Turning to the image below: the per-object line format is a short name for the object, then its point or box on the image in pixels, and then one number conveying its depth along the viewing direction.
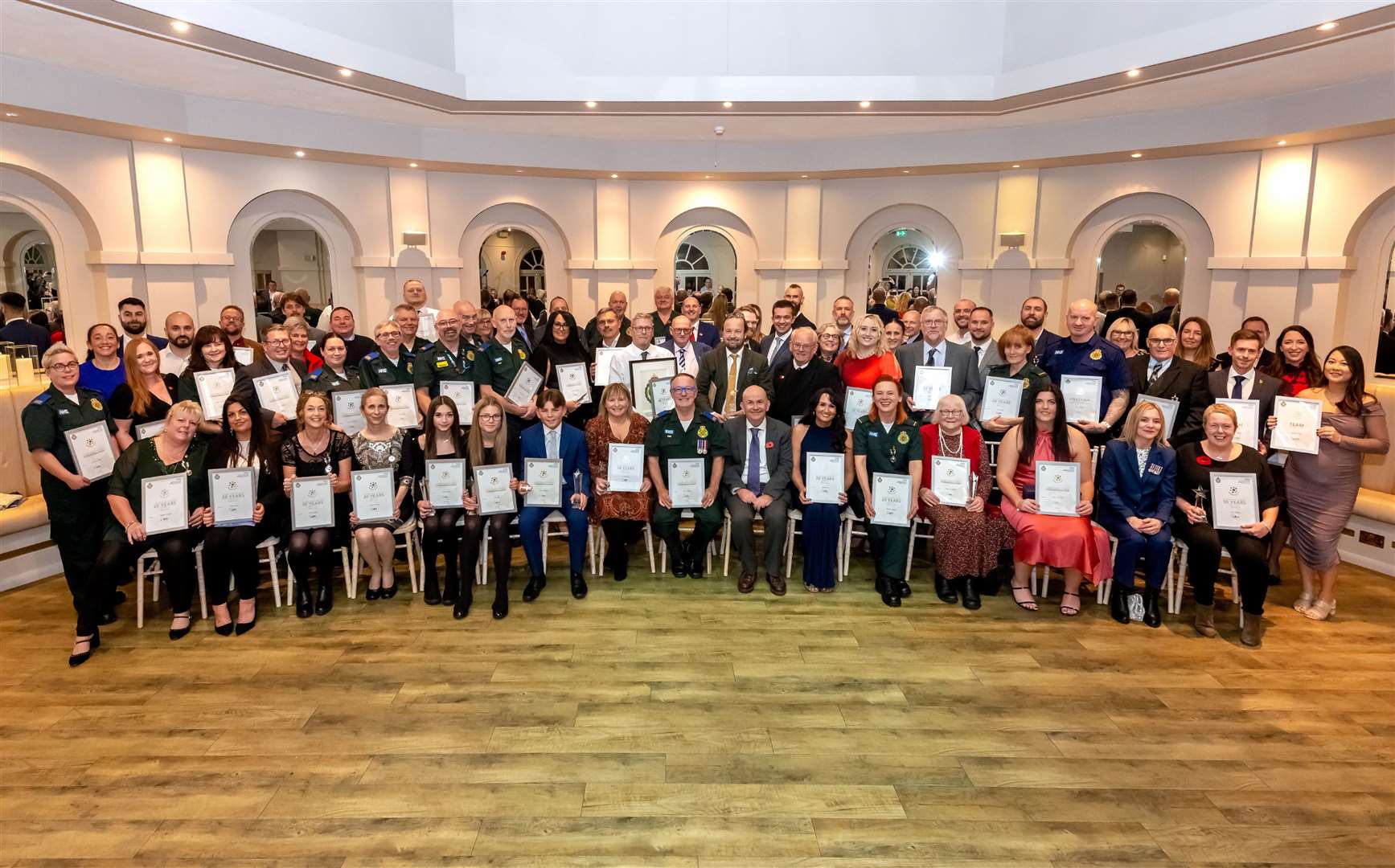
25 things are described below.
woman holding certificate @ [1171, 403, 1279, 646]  4.89
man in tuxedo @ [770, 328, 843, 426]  6.02
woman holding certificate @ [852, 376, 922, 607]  5.50
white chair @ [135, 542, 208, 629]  4.93
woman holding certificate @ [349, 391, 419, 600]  5.30
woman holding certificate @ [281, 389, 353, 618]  5.18
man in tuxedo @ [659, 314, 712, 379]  6.66
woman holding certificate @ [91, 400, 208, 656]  4.77
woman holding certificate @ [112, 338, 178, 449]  5.35
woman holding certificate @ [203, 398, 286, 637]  4.95
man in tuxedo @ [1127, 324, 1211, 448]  5.73
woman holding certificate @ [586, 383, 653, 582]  5.75
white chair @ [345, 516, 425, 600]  5.45
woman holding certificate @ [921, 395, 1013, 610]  5.43
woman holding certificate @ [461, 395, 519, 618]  5.38
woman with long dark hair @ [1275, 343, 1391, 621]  5.24
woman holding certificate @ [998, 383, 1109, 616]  5.19
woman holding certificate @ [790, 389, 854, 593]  5.61
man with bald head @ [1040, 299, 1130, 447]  5.80
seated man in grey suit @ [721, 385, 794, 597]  5.71
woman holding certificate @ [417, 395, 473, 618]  5.45
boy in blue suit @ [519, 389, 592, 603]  5.61
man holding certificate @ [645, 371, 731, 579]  5.77
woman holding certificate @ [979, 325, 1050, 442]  5.77
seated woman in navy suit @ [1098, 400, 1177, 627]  5.13
